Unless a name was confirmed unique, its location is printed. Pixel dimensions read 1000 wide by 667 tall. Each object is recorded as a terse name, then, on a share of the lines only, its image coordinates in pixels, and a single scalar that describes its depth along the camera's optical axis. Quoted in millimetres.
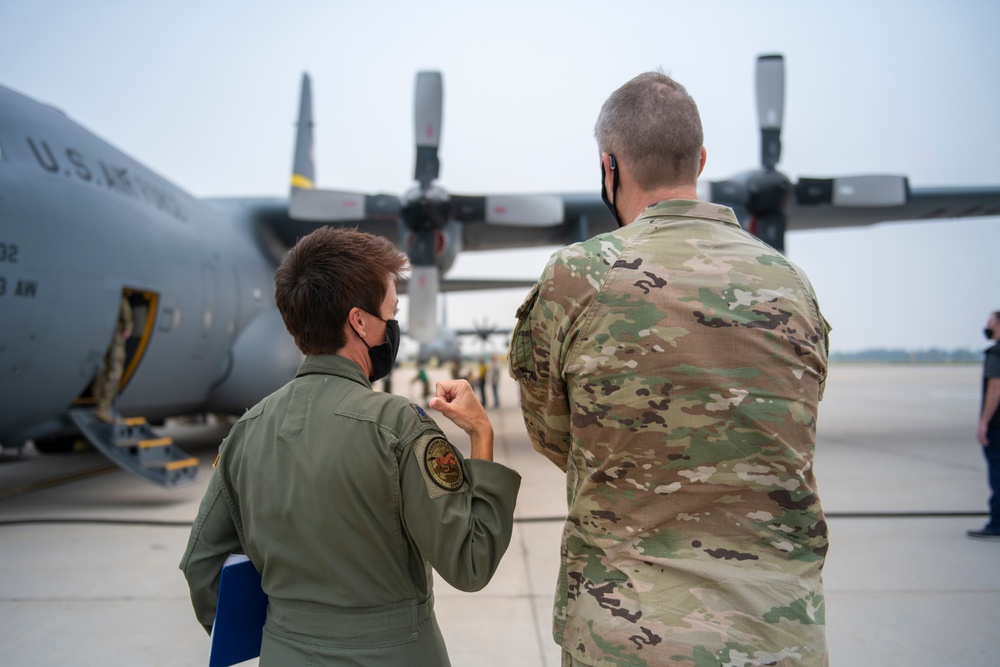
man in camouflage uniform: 1232
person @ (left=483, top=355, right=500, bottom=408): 19361
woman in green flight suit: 1403
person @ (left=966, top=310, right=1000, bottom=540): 5250
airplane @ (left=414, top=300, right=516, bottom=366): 39656
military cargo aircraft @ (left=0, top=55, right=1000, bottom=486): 5902
